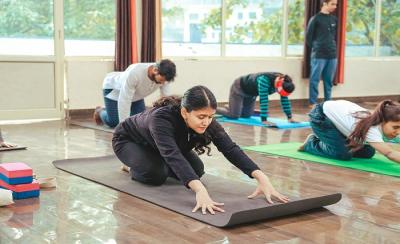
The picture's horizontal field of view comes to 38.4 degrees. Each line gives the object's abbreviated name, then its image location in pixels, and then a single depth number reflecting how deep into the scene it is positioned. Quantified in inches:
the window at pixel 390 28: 370.3
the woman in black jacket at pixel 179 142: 99.0
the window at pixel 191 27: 287.4
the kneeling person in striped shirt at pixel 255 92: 217.8
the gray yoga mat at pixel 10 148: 165.3
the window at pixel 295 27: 329.4
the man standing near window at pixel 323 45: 298.0
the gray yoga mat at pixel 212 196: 94.6
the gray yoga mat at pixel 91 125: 216.0
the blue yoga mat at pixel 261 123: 227.9
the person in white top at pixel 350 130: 133.7
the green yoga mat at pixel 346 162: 143.1
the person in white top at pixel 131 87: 169.2
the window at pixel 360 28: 352.5
